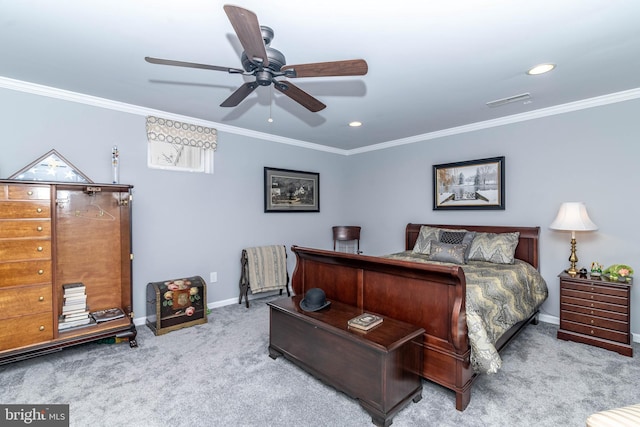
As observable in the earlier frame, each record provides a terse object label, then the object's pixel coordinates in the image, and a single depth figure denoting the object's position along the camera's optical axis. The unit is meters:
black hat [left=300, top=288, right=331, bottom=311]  2.49
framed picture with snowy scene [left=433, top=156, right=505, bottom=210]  3.95
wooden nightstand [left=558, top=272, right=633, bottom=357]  2.82
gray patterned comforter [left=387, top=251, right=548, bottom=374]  2.03
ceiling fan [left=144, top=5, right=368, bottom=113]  1.58
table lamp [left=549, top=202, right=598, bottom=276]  3.10
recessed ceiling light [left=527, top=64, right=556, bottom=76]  2.49
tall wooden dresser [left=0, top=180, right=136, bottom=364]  2.45
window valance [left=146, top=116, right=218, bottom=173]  3.61
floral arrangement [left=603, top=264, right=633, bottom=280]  2.97
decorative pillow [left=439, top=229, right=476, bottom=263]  3.79
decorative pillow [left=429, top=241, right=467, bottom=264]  3.52
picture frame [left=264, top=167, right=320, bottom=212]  4.70
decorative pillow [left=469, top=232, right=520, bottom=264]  3.49
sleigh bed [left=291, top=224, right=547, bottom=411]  2.02
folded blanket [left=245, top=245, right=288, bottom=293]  4.19
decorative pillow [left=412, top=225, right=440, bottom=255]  4.13
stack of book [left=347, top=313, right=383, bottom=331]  2.11
